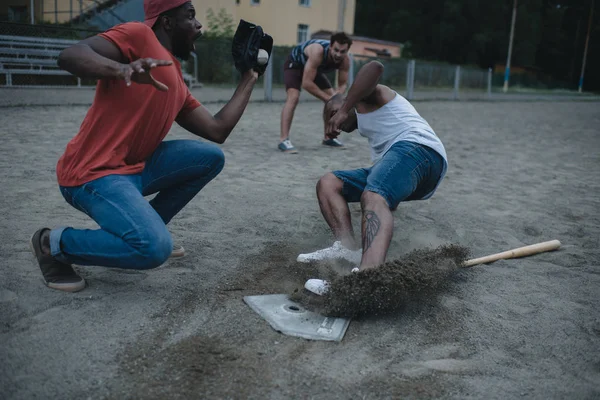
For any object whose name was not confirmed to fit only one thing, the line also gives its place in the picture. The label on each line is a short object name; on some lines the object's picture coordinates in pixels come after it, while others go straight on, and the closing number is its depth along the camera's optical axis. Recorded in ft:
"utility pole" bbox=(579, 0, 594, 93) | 137.92
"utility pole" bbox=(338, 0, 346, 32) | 78.69
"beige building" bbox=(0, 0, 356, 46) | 94.22
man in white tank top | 10.61
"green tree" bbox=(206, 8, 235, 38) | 85.40
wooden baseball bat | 11.55
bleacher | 38.35
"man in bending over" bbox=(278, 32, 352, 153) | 22.66
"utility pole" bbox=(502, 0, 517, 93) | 108.85
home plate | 8.19
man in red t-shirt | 8.44
